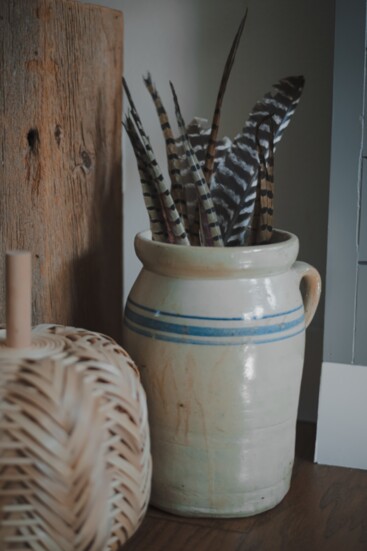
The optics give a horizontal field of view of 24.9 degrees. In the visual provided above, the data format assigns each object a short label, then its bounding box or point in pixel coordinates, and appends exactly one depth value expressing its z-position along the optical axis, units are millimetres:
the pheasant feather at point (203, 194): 928
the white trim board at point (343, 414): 1046
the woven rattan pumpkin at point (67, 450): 702
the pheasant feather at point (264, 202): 939
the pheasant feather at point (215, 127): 939
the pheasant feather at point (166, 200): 932
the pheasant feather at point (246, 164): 976
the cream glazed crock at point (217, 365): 872
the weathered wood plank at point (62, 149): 958
